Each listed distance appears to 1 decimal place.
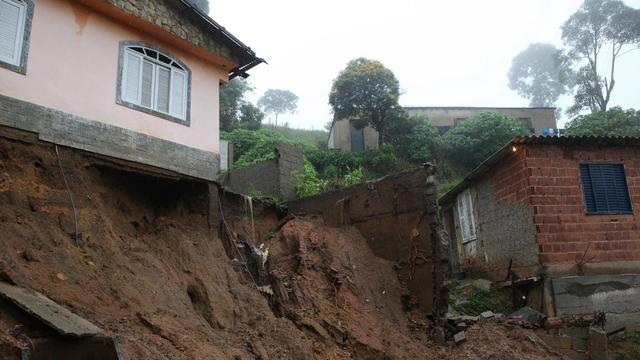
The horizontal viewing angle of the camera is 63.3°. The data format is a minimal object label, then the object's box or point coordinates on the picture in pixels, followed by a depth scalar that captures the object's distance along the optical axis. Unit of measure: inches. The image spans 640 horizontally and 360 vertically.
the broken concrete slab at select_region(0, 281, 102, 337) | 198.2
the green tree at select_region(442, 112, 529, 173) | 1018.7
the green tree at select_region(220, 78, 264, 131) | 1223.5
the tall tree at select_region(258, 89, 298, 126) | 2760.8
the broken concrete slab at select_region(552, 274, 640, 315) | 458.6
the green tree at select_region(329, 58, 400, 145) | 1060.5
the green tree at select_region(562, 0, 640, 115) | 1347.2
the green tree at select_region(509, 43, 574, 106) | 2445.6
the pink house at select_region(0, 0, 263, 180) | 303.0
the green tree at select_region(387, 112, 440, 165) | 1040.8
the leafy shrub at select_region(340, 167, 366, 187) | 686.7
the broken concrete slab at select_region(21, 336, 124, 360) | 189.3
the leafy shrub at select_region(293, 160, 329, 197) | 539.5
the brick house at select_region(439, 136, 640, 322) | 470.3
